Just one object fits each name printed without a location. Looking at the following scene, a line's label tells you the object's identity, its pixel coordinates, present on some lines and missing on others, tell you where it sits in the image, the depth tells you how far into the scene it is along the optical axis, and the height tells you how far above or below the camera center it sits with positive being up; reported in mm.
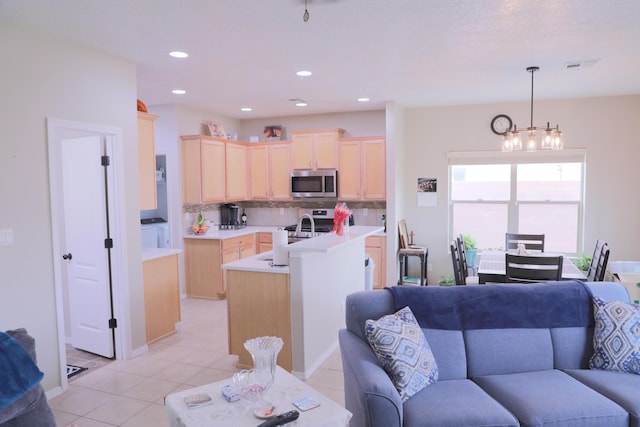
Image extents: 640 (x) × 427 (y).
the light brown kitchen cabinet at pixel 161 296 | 4203 -1122
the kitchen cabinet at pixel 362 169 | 6172 +244
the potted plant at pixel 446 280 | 6257 -1412
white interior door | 3805 -514
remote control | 1656 -920
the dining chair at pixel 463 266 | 4699 -893
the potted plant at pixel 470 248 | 5942 -901
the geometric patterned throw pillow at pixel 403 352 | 2260 -918
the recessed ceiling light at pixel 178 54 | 3600 +1134
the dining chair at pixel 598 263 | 4066 -797
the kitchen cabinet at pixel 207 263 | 5875 -1072
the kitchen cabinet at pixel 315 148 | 6371 +567
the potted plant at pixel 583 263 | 5543 -1025
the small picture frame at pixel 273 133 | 6973 +875
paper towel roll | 3664 -543
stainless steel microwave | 6404 +44
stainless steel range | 6371 -617
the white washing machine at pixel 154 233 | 7122 -785
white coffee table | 1712 -941
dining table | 4004 -846
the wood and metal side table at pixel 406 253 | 6031 -955
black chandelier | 3938 +425
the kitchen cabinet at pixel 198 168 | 5977 +261
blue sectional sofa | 2127 -1003
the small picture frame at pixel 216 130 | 6406 +862
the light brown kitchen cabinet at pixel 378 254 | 6074 -977
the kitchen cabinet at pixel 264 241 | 6652 -859
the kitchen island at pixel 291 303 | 3434 -987
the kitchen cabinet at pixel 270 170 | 6750 +257
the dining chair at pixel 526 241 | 5191 -699
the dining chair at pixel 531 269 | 3602 -729
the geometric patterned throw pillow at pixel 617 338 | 2482 -912
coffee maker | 6870 -478
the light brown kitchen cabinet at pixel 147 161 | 4168 +255
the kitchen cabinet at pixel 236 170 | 6566 +252
